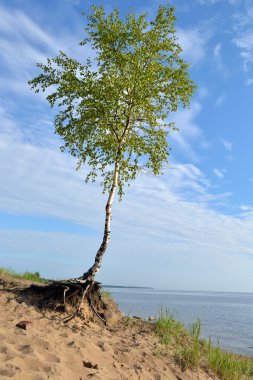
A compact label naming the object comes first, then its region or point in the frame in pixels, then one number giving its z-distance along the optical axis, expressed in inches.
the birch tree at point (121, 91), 711.1
